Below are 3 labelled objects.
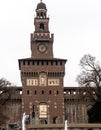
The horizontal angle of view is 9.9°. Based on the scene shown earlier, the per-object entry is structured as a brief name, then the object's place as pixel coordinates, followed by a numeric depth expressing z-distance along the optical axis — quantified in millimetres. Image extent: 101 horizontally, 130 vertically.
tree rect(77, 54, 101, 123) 68000
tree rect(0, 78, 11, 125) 83088
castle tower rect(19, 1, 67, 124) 91625
